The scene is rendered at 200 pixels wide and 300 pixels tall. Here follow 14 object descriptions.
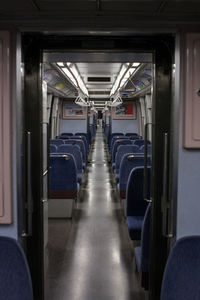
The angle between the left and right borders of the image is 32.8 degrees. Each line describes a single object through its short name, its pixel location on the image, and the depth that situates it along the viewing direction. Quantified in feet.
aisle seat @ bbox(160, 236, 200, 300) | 6.31
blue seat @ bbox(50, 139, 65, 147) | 33.14
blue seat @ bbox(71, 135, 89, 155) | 39.55
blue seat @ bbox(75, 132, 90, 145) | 47.73
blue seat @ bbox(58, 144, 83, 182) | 25.63
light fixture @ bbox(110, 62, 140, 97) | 21.41
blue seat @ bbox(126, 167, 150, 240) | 13.48
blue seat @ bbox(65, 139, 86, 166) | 33.30
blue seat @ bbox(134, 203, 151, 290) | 10.13
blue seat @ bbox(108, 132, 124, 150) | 47.68
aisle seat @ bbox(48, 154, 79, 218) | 19.10
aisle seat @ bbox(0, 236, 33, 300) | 6.09
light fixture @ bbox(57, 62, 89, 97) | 21.68
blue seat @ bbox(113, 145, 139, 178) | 25.99
